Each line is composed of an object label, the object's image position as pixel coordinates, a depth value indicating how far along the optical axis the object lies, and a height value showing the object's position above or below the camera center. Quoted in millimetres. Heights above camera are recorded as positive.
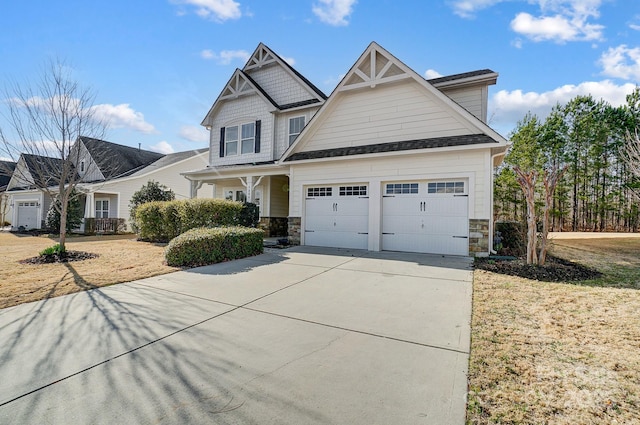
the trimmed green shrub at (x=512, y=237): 9766 -552
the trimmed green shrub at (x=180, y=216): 11633 -119
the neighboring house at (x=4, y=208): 26500 +32
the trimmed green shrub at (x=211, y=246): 8172 -940
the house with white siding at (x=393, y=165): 9344 +1956
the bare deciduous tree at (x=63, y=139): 8891 +2095
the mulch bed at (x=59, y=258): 8609 -1437
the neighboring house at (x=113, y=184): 20312 +2001
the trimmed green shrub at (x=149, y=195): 17078 +1026
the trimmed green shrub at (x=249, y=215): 12758 -2
